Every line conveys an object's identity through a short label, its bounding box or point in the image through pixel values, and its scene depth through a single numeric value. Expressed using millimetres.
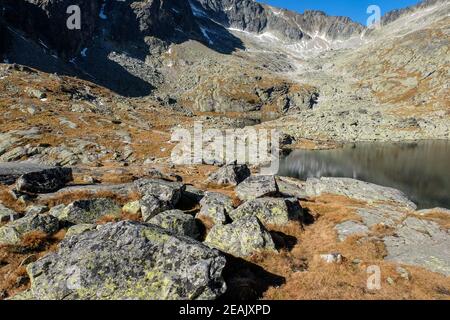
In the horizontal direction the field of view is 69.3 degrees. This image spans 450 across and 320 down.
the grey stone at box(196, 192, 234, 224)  21984
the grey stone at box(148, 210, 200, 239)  19422
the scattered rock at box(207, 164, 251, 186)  38656
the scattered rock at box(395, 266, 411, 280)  16344
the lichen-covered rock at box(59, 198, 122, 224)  20050
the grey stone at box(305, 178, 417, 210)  37688
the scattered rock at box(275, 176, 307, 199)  37862
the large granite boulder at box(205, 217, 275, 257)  18094
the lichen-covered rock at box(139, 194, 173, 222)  21578
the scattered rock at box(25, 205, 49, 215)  19802
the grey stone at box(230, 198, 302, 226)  23328
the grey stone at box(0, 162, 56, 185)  24719
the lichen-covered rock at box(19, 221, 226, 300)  12289
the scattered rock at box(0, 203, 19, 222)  18688
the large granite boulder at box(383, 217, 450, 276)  18438
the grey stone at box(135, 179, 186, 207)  24231
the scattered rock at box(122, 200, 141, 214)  22234
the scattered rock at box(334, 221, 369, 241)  22922
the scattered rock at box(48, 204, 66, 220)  20084
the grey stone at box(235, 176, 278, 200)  28081
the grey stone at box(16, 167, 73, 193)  22891
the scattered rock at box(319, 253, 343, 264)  17828
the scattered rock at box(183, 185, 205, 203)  26609
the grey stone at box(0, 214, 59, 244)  16766
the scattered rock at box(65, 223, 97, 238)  17594
